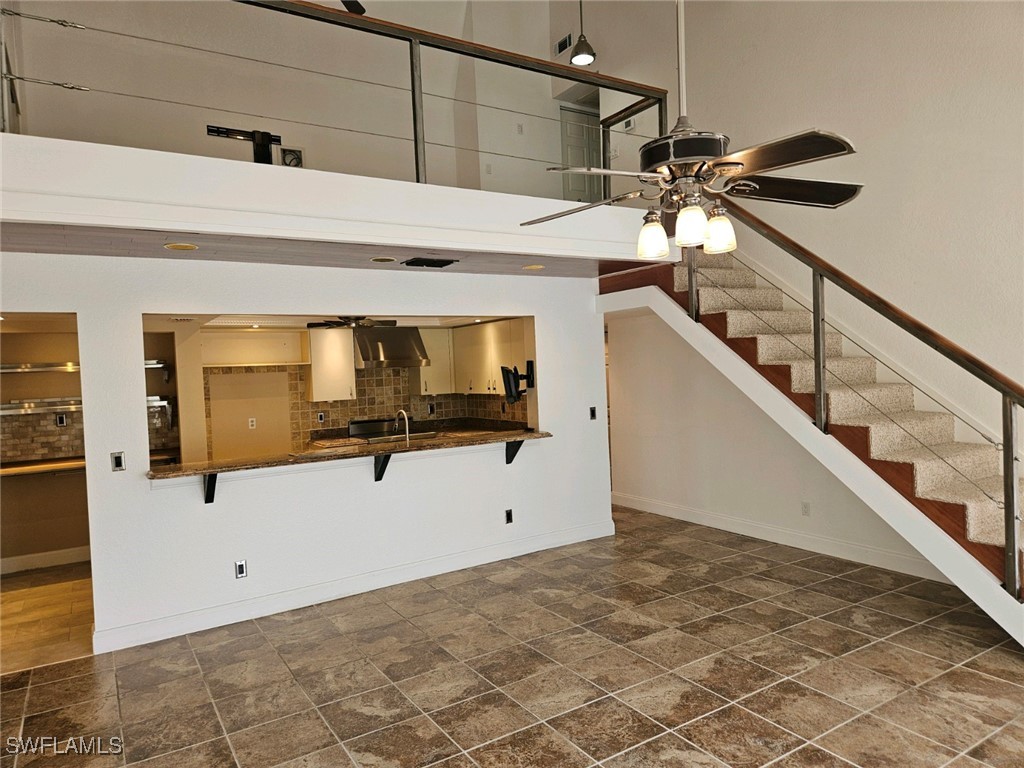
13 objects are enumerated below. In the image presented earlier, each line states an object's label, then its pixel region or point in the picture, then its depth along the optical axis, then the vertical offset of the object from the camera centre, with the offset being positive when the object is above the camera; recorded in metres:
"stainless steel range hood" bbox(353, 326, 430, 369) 7.11 +0.26
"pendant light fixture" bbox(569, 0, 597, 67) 6.02 +2.84
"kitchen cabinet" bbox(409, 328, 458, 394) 8.28 +0.00
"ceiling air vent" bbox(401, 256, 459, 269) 4.66 +0.77
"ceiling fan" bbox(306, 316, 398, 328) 6.79 +0.54
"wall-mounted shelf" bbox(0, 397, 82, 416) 6.08 -0.18
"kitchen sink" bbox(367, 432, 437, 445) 7.20 -0.73
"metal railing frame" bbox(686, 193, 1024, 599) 3.24 -0.09
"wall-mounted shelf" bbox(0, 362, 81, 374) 5.99 +0.18
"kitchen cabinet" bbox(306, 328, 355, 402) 7.18 +0.11
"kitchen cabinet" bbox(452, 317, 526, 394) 7.13 +0.17
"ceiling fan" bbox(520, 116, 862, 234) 2.20 +0.69
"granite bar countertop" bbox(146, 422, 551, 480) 4.23 -0.58
